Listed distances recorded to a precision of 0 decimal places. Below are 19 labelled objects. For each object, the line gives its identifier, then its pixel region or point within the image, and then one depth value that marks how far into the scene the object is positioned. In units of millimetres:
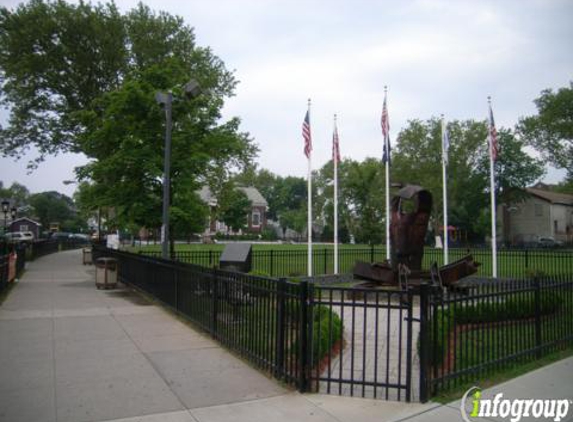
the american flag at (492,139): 19000
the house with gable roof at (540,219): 63875
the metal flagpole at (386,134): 19734
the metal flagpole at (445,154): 20819
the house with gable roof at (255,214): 82500
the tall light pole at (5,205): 28206
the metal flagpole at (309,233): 18844
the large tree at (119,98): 15305
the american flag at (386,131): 19750
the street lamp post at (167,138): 12195
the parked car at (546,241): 54022
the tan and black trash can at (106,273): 15459
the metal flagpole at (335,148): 20203
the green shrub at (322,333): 5789
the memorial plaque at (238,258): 12586
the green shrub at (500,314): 5453
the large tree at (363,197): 51462
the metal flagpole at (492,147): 18783
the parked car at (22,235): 51875
